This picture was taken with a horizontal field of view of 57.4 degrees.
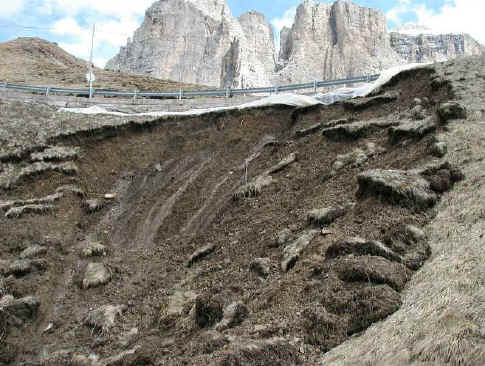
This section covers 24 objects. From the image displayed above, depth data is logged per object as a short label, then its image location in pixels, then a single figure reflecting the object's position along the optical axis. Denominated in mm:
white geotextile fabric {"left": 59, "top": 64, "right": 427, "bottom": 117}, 17969
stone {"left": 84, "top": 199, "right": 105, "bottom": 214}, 15688
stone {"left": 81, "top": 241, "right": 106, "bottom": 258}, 13219
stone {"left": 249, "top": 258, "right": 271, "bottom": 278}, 8789
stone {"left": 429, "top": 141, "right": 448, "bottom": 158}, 10469
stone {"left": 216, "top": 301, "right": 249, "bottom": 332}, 7211
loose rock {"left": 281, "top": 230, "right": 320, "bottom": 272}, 8594
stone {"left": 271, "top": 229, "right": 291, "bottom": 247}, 9711
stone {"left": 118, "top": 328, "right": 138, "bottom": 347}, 8962
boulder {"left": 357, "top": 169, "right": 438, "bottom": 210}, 8797
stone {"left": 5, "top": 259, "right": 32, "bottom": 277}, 11909
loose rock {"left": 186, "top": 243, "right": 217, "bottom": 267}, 11320
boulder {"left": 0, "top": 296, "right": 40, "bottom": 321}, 10555
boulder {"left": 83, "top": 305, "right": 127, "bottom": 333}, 9914
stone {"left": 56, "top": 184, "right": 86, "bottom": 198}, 16156
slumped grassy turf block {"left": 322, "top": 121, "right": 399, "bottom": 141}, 13781
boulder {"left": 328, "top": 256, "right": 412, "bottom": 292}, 6555
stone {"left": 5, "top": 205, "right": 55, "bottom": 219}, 14445
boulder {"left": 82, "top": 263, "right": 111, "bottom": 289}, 11727
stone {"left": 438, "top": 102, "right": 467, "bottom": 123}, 12281
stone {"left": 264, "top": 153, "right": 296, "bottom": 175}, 14148
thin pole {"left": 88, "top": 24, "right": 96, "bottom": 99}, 25614
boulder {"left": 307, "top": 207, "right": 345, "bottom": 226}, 9477
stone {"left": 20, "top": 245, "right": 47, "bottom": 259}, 12641
